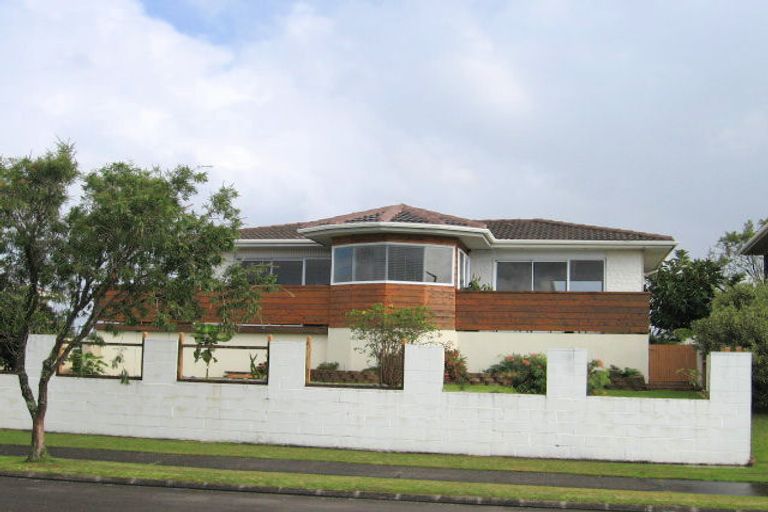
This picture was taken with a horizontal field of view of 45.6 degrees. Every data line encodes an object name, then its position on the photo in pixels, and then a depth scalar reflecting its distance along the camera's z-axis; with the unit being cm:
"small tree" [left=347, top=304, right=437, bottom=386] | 1920
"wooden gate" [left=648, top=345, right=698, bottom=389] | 2375
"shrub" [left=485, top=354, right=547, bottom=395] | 1708
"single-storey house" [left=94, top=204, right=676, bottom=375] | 2439
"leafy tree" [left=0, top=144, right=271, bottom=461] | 1419
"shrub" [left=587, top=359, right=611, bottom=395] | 1753
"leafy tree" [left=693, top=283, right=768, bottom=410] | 1917
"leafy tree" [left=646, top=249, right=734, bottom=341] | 3083
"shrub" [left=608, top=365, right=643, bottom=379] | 2368
